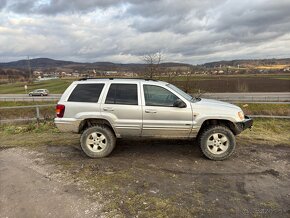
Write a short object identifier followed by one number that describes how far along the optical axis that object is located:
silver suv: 4.46
